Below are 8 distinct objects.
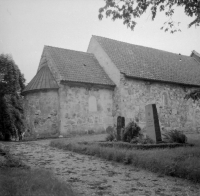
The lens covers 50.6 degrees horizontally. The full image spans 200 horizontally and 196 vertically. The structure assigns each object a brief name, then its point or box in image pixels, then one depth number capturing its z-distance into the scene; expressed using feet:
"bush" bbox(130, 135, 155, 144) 27.35
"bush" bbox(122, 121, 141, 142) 30.08
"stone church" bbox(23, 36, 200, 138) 50.34
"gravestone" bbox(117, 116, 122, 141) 31.58
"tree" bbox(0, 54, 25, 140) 40.42
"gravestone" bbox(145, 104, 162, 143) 27.63
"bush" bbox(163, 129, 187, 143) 27.86
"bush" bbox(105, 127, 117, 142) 32.04
